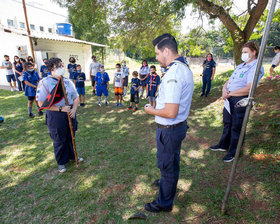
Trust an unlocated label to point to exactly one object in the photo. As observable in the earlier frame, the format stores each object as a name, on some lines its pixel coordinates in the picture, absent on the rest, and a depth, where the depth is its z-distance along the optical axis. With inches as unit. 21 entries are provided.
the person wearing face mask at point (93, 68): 359.3
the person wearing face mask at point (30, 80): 224.1
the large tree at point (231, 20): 245.9
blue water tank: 687.1
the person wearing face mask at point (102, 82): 289.9
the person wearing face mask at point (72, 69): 302.2
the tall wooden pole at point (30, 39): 406.7
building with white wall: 443.6
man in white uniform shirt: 70.4
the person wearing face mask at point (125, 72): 360.9
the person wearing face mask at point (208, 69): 321.1
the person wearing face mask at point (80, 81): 292.4
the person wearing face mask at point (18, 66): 360.8
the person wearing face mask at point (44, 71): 337.1
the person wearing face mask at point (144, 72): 325.8
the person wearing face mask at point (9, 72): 367.6
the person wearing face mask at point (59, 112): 114.3
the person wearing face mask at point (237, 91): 116.9
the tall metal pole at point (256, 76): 63.5
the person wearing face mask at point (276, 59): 315.0
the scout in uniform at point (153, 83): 256.4
